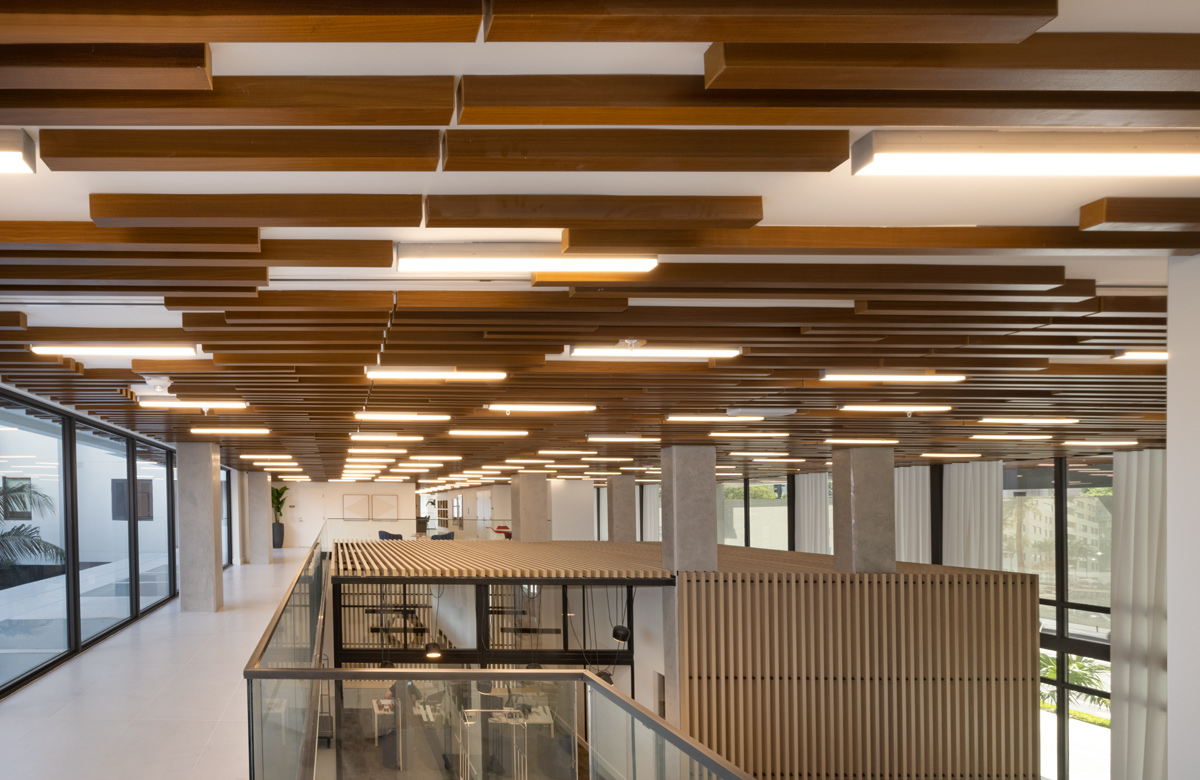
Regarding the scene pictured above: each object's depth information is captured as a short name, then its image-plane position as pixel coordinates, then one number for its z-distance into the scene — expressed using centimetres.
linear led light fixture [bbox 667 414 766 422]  845
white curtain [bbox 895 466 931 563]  1891
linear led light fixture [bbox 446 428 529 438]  975
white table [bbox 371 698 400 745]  492
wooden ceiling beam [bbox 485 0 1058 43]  156
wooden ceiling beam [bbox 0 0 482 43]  152
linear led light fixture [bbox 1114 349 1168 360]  531
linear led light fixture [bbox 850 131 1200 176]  216
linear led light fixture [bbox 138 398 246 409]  756
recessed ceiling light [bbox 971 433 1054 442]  1114
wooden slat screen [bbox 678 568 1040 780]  1140
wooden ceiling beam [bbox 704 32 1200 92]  176
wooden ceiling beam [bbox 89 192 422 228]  258
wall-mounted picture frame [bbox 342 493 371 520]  3566
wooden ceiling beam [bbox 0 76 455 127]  189
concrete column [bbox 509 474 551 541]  2048
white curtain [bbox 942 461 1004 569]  1672
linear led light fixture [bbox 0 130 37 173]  213
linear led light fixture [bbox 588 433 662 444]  1086
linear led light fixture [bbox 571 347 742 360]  494
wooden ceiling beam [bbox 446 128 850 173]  221
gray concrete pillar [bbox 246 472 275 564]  2466
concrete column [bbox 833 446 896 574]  1184
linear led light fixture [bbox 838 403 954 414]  797
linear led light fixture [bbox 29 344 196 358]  476
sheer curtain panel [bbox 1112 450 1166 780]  1356
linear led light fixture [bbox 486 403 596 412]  761
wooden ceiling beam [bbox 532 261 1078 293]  350
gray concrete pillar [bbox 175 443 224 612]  1295
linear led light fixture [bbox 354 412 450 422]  814
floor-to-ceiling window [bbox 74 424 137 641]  1023
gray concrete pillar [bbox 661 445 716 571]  1177
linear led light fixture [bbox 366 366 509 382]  569
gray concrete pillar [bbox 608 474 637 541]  2066
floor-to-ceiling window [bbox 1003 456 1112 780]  1500
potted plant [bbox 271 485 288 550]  3195
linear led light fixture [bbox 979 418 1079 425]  930
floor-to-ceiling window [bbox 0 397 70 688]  789
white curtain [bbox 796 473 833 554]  2220
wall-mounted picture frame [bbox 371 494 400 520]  3650
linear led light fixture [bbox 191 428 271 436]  1013
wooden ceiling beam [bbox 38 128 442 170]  213
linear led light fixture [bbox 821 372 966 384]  603
